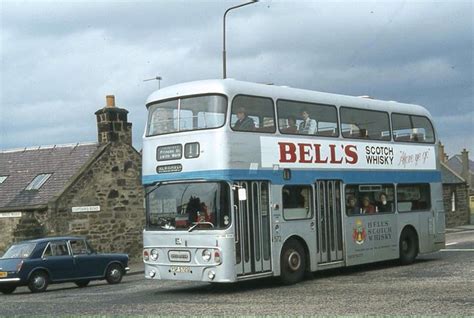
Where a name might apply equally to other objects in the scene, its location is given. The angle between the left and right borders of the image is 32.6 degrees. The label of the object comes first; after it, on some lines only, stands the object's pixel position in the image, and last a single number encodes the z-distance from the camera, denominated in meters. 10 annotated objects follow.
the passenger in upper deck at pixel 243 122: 16.59
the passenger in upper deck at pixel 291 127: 17.78
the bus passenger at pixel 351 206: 19.44
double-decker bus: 16.31
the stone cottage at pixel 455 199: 54.31
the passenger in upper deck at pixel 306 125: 18.22
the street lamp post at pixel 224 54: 27.19
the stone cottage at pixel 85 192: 29.52
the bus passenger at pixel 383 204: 20.56
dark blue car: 20.72
